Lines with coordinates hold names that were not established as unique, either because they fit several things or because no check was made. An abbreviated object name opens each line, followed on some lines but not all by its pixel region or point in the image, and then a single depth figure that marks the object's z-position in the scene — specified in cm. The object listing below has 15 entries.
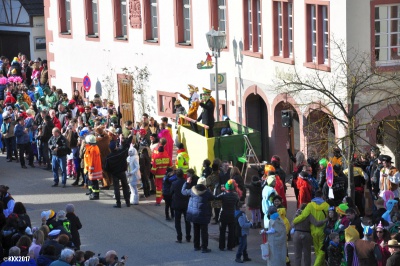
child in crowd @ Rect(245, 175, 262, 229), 2662
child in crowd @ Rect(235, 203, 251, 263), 2434
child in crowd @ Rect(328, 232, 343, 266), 2252
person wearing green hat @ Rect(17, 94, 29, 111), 3988
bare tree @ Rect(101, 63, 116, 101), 4144
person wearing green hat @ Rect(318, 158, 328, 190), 2673
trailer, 3105
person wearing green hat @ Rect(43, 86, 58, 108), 3988
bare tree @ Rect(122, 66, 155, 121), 3950
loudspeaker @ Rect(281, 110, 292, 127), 3109
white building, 3011
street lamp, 3231
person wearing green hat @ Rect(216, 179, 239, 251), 2492
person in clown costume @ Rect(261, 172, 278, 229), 2531
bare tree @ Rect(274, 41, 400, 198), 2541
